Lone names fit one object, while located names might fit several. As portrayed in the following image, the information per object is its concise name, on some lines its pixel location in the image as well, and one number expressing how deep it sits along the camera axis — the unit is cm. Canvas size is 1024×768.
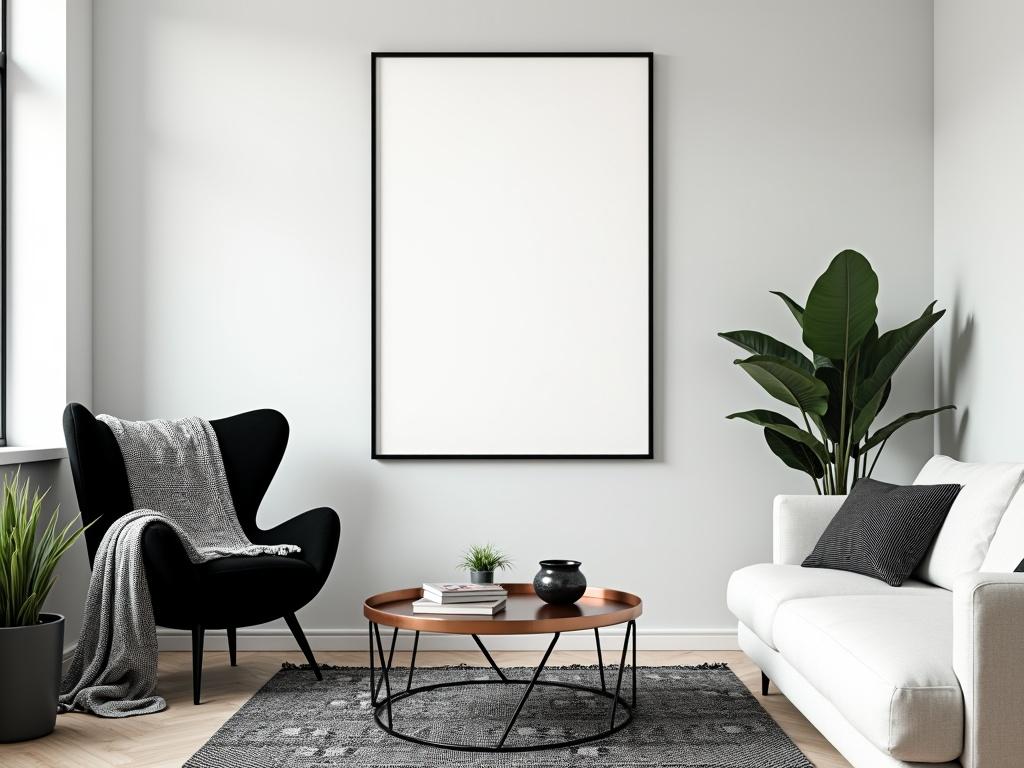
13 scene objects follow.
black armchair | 325
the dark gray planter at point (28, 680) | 284
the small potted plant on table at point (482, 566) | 310
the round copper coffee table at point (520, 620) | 266
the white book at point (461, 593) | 279
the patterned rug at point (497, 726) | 266
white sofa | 193
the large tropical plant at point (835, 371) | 369
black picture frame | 417
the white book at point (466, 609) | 274
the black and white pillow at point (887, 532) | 302
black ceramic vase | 289
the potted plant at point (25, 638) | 285
